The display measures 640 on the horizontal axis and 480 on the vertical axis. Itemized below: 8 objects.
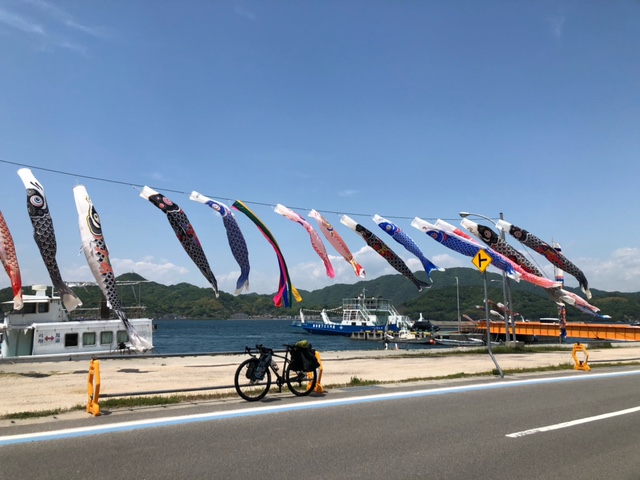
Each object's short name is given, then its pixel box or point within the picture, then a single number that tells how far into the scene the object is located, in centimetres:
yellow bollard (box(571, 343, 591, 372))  1723
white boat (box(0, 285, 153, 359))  2945
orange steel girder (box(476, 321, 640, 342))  5256
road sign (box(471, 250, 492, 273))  1493
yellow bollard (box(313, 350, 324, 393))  1067
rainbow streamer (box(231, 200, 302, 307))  2019
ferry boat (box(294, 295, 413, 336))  8919
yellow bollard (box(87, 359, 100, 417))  831
